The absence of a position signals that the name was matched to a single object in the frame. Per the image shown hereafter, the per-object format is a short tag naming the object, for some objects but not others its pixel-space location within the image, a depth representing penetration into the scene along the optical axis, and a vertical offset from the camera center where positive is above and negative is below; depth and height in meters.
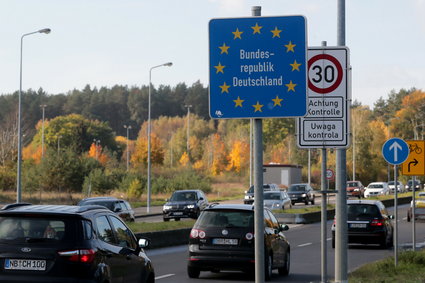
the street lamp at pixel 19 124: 43.17 +2.45
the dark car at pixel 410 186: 101.06 -1.20
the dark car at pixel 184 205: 47.84 -1.54
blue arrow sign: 20.45 +0.53
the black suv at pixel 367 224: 29.75 -1.58
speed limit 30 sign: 11.80 +0.99
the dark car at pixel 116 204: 34.78 -1.10
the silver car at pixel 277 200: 53.59 -1.45
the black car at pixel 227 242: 19.22 -1.39
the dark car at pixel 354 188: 84.56 -1.17
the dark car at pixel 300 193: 71.56 -1.37
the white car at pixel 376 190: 87.25 -1.41
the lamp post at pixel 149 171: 59.12 +0.26
